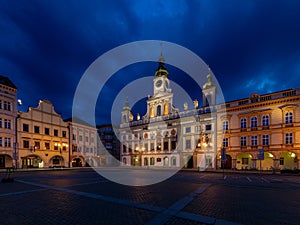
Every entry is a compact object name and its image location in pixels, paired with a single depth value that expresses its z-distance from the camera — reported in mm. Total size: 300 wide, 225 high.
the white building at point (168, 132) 41562
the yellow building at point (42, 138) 40969
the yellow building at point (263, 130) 31325
